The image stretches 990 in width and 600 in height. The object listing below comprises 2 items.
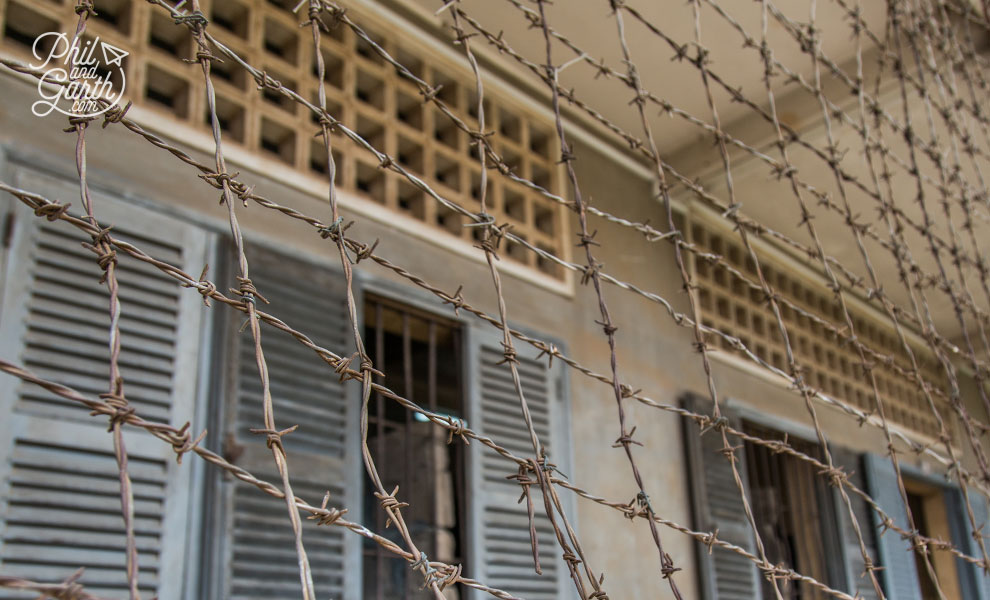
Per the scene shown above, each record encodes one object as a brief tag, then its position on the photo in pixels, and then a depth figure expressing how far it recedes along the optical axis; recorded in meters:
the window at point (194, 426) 2.17
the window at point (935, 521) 6.70
